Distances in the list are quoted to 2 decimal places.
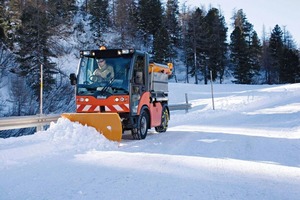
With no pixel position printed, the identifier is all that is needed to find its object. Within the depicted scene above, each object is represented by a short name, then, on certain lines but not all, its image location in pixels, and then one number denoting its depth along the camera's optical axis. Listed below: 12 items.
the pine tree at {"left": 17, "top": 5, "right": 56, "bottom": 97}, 31.44
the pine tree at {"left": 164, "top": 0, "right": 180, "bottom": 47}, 62.41
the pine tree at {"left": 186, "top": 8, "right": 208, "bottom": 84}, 56.50
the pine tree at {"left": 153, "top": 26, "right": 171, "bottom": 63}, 51.89
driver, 10.20
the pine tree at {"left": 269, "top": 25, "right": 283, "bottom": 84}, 68.52
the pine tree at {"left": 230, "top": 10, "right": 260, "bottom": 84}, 61.09
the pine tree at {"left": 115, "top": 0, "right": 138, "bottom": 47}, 48.23
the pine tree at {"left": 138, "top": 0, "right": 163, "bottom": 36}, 59.22
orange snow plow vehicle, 9.48
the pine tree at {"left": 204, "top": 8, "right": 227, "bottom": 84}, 59.38
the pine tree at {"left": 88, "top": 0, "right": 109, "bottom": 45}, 50.88
